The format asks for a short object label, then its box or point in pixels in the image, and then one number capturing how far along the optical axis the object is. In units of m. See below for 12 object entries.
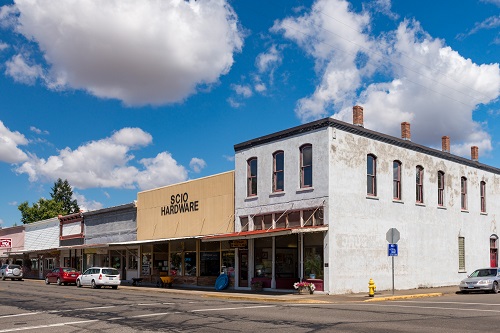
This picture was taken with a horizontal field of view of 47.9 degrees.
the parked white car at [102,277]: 35.72
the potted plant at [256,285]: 29.66
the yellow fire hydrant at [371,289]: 24.58
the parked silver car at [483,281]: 26.75
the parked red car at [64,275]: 42.00
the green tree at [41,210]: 104.44
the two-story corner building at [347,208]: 27.20
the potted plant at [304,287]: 26.52
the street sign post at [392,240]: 24.41
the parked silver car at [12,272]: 52.62
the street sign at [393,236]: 24.50
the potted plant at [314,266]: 26.89
